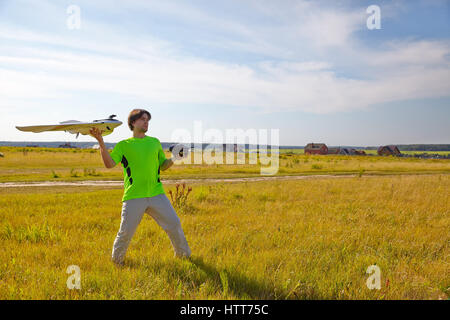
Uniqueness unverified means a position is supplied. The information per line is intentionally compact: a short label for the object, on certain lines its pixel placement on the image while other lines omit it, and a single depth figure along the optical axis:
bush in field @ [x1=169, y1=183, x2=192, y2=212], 8.06
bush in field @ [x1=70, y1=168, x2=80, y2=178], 21.34
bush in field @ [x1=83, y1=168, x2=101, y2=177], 22.26
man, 3.94
